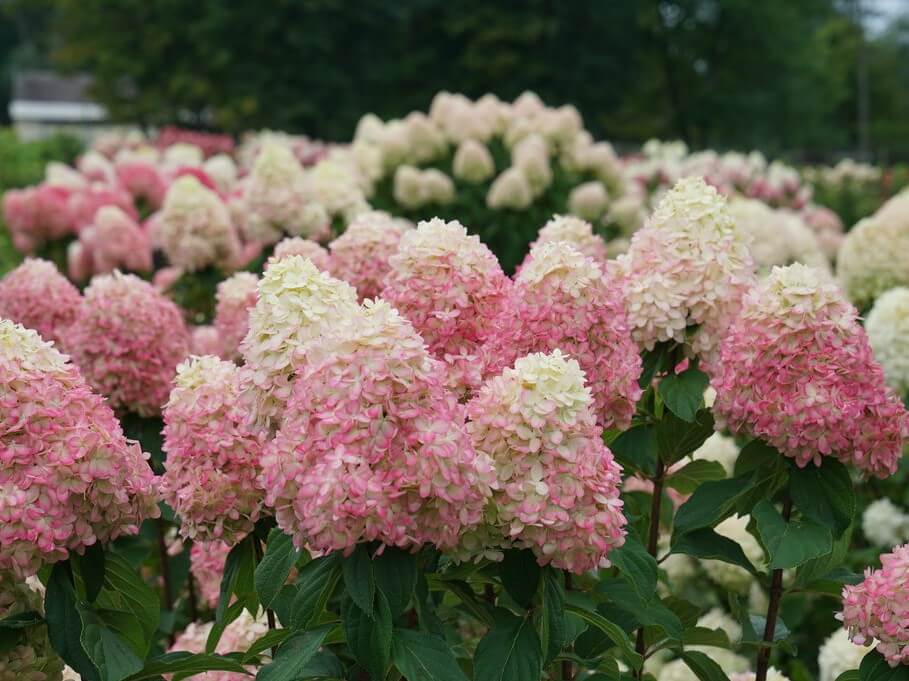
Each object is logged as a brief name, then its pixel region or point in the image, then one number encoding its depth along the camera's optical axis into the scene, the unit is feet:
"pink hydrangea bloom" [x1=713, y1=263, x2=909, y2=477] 6.75
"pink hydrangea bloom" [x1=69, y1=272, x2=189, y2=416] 9.33
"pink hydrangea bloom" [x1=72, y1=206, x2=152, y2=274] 18.62
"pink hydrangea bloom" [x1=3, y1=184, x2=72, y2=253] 21.76
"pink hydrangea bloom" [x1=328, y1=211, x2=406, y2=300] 8.84
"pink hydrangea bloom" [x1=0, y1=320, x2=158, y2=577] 5.89
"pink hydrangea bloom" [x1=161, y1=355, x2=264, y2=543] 6.63
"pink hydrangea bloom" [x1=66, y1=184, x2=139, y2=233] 21.52
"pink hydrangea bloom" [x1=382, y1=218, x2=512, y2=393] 6.89
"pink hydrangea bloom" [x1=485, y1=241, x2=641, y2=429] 6.79
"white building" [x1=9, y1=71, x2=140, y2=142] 205.26
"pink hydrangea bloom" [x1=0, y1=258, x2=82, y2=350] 10.39
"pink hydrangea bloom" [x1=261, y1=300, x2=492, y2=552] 5.33
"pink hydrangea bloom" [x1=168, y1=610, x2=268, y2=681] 8.34
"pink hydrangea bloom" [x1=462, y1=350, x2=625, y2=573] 5.63
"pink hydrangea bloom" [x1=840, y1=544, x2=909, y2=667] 6.26
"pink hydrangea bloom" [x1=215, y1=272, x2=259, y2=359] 10.39
